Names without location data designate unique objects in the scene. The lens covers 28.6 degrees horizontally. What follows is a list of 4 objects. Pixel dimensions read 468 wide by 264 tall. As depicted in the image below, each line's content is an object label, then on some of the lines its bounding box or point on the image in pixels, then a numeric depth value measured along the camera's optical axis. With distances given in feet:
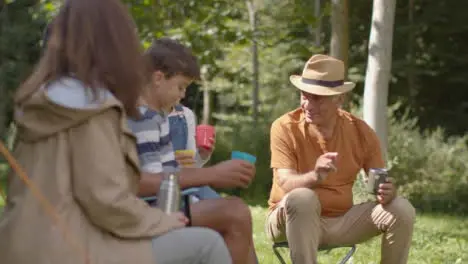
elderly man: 14.85
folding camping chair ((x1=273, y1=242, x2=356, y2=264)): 15.60
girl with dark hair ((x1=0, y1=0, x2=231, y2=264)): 9.11
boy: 11.19
